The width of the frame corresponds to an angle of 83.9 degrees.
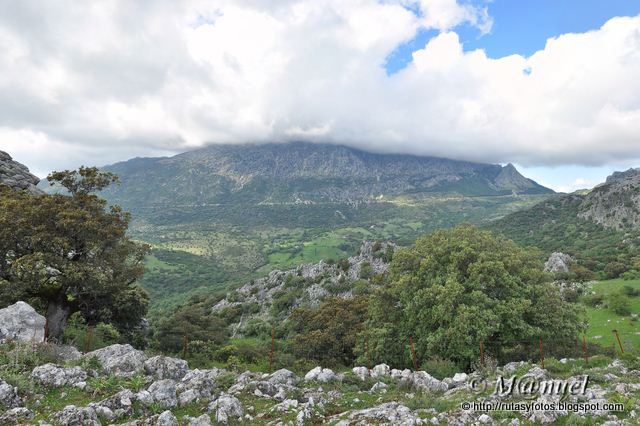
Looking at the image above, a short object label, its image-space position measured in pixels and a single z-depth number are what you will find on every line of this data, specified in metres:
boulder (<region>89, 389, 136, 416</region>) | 12.73
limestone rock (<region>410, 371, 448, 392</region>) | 17.73
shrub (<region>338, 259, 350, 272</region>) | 107.06
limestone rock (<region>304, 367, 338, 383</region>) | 18.76
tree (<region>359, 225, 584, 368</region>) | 26.20
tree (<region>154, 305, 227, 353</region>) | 42.72
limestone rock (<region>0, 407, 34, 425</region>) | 11.48
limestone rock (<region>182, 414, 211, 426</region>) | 12.42
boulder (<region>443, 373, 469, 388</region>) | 18.49
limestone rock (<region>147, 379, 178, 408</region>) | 13.79
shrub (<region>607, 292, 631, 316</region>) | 52.72
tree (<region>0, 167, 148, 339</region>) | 25.78
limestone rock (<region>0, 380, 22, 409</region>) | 12.39
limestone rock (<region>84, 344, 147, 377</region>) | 16.69
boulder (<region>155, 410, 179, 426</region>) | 12.11
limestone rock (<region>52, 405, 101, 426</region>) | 11.57
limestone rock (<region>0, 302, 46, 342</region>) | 19.28
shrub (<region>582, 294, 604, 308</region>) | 59.85
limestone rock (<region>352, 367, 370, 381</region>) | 19.78
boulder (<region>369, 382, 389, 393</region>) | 17.91
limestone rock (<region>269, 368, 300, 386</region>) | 17.61
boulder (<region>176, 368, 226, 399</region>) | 15.04
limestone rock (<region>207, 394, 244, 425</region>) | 13.20
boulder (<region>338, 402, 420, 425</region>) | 12.70
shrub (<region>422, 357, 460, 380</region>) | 22.77
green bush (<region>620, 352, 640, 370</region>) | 19.32
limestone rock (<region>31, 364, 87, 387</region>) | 14.16
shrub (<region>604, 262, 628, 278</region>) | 79.50
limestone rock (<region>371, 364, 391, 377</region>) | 20.28
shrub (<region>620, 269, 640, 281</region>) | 72.06
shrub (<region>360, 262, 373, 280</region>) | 97.54
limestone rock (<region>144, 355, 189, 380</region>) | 17.39
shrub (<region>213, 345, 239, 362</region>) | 38.00
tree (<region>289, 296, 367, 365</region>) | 42.41
